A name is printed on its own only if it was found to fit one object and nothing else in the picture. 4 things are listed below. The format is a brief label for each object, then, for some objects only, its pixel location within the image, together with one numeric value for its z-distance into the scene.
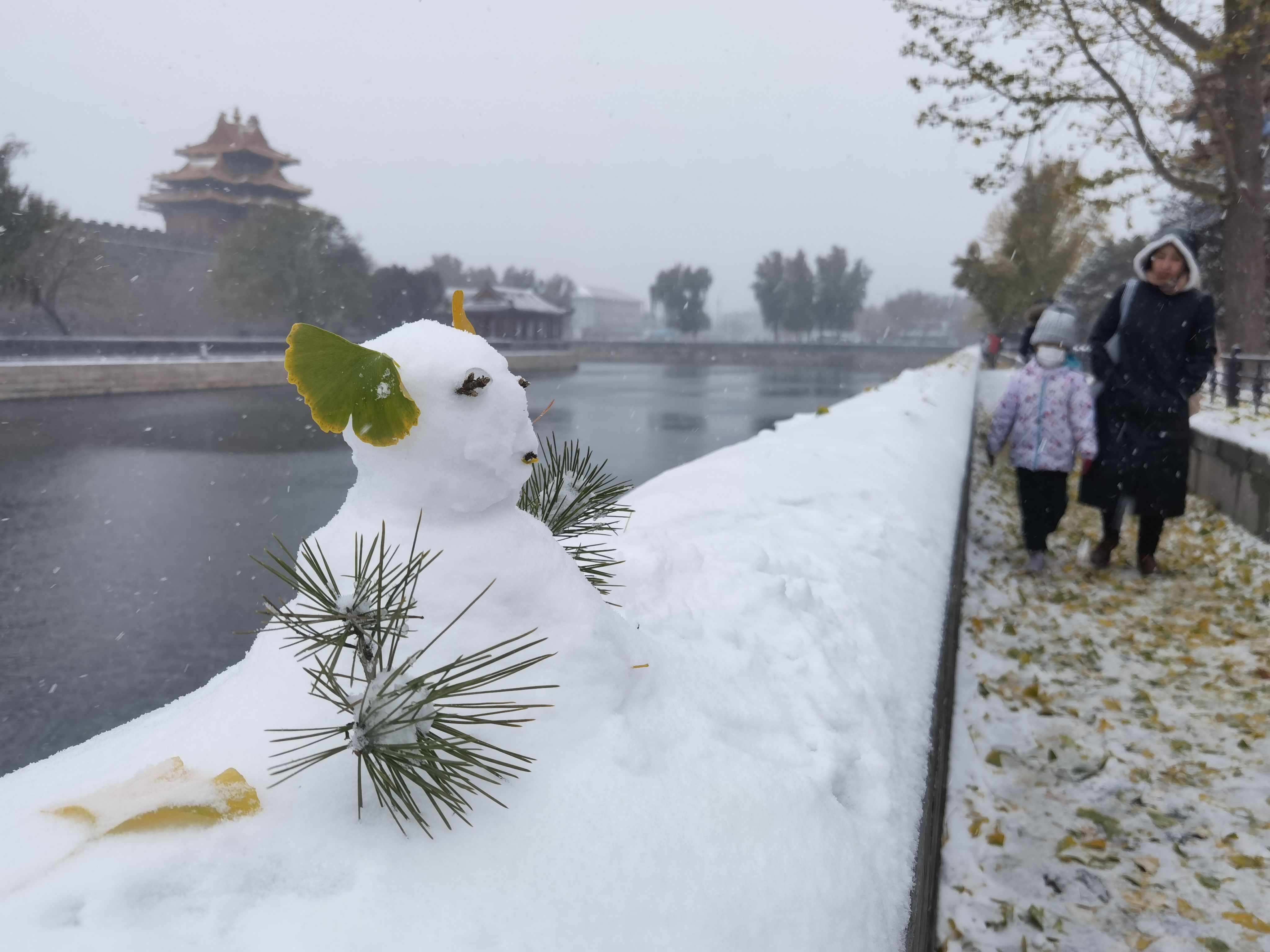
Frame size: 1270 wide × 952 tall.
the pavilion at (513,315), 52.12
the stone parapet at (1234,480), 5.16
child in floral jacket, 4.60
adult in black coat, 4.22
